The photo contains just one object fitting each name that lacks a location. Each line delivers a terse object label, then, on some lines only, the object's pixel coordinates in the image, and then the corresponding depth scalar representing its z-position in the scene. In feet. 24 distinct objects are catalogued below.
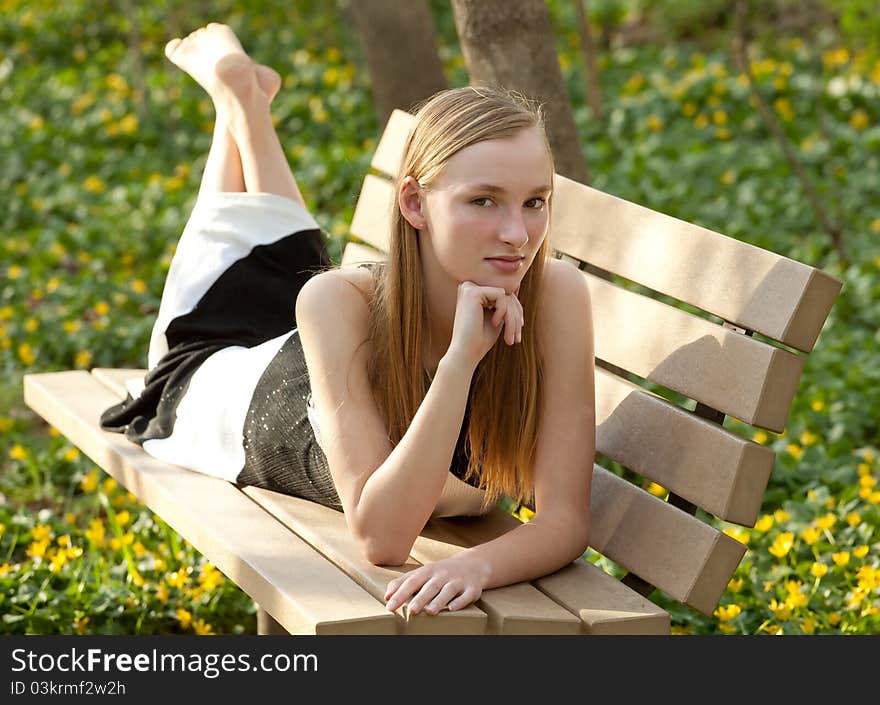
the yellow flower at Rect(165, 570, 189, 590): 20.52
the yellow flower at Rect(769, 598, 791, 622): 18.57
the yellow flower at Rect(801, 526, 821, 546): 20.16
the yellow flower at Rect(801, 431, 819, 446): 24.39
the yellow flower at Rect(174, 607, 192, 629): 20.25
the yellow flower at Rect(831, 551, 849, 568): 19.06
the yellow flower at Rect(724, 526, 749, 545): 21.74
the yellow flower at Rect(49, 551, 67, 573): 20.75
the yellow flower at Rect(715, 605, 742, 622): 18.34
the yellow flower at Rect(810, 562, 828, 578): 19.01
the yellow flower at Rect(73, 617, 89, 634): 20.20
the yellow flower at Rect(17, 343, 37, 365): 31.27
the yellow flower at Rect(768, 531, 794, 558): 19.60
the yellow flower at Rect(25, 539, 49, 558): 21.54
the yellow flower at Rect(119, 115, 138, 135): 49.55
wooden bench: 14.14
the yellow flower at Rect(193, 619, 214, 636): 20.33
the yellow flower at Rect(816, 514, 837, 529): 20.45
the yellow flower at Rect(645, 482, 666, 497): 23.44
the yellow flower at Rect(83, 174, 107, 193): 43.47
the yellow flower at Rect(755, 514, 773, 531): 21.02
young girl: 14.76
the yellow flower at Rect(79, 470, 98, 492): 24.63
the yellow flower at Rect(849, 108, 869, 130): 42.73
